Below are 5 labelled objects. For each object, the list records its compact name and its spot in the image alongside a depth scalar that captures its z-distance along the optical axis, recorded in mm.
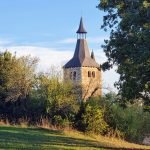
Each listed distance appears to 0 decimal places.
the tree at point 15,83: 47156
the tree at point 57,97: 41662
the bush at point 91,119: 38625
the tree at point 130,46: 21123
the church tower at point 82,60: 123188
